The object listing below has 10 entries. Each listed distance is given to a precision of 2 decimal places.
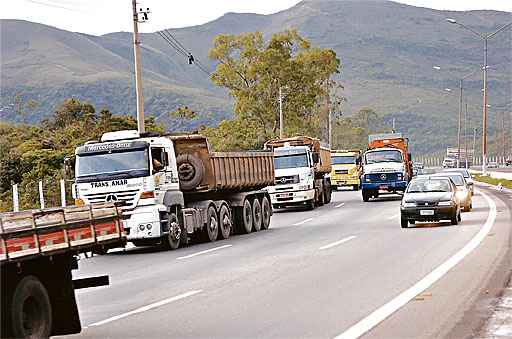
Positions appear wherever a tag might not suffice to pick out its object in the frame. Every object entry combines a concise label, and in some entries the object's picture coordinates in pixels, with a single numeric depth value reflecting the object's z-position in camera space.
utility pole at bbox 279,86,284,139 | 73.55
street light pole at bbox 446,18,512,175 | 65.52
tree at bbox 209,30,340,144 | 87.81
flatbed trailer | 9.09
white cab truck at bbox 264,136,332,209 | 40.12
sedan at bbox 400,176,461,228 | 26.86
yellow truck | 61.08
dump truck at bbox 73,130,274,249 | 22.45
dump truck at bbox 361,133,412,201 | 45.09
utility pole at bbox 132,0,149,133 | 34.38
